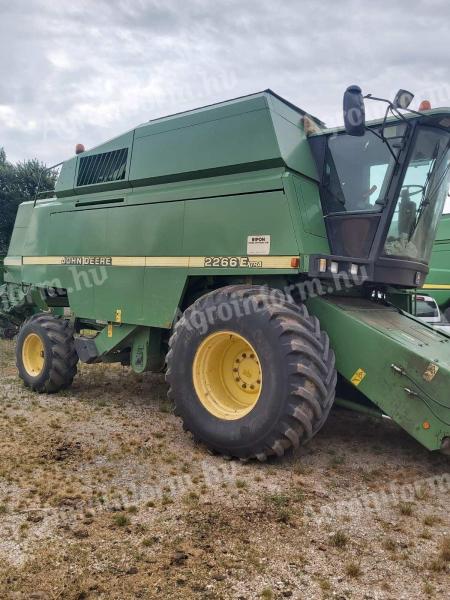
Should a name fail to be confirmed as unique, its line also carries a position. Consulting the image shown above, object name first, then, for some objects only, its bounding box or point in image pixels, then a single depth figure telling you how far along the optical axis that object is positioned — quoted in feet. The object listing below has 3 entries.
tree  72.84
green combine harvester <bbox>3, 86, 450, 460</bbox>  13.62
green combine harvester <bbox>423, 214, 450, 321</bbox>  43.68
